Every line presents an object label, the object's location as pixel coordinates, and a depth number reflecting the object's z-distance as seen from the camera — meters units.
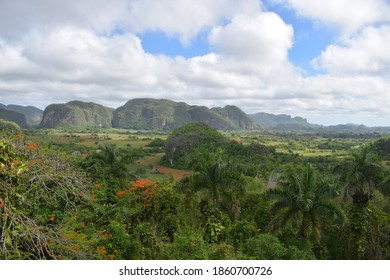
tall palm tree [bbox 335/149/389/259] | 15.02
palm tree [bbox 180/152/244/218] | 14.10
